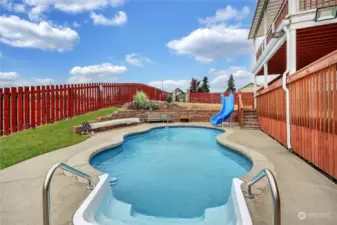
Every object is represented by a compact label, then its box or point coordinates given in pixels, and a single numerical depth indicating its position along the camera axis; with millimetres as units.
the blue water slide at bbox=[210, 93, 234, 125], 12344
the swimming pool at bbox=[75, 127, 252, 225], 3274
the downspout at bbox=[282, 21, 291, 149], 6150
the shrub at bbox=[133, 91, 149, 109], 16172
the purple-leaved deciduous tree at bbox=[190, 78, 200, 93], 42219
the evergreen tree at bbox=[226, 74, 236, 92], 54353
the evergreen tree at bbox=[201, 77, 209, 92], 46319
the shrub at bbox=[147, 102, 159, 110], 16280
